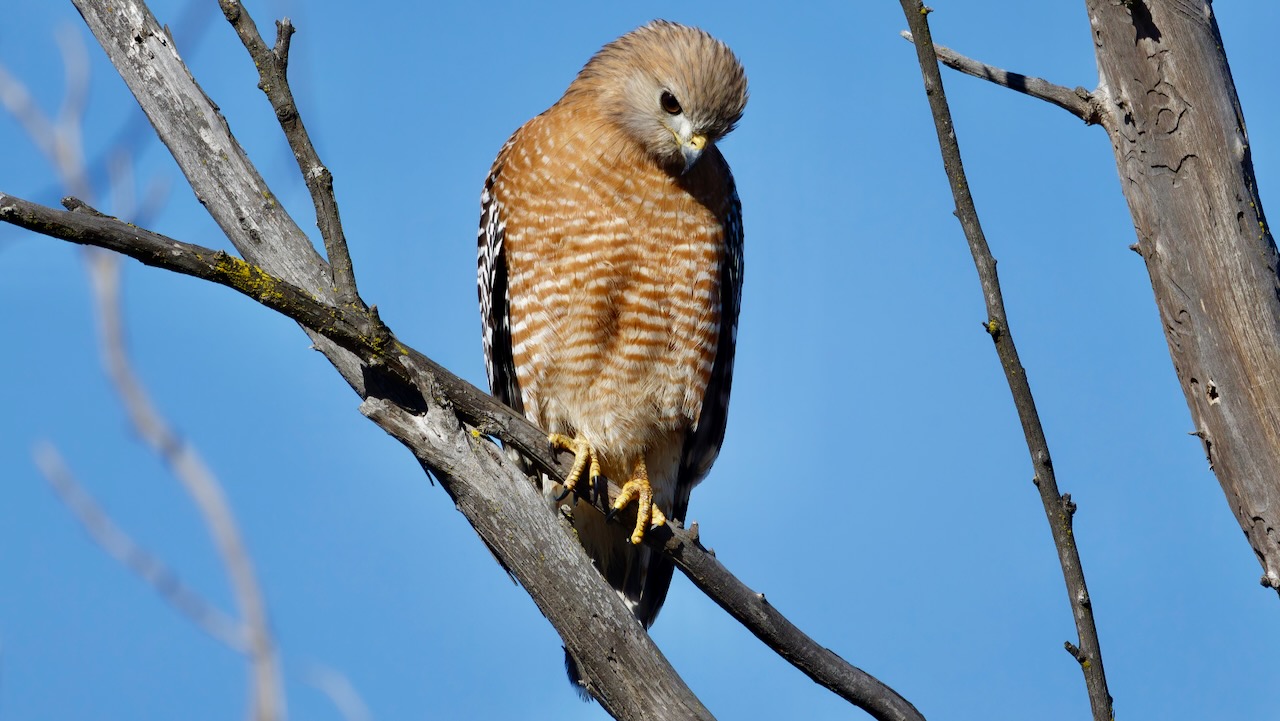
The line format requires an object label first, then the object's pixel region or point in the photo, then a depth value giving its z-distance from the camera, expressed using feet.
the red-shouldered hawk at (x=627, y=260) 36.94
